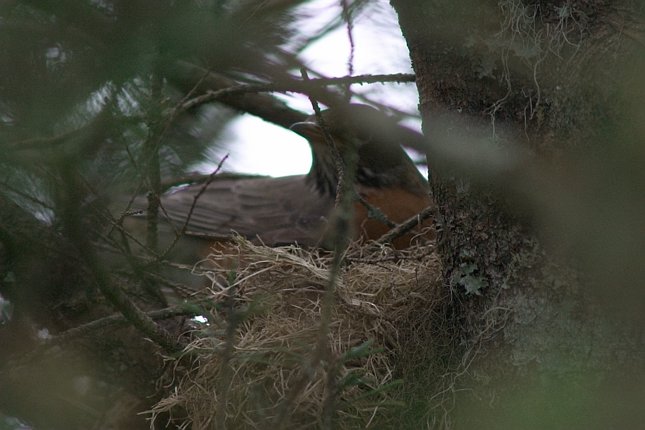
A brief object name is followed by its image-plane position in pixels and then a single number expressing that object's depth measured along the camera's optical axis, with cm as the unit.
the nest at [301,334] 548
